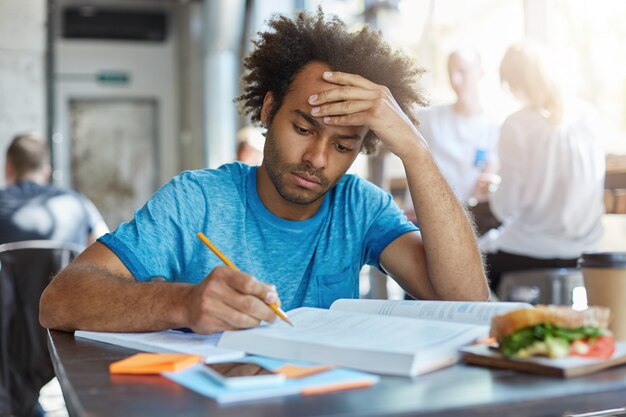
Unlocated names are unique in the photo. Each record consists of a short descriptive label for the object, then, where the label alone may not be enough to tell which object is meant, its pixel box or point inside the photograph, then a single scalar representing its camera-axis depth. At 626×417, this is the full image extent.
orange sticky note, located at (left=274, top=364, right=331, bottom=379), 0.82
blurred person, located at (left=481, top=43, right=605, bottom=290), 3.14
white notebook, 0.96
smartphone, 0.77
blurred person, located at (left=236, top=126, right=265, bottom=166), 4.84
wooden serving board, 0.83
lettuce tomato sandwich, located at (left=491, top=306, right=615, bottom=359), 0.87
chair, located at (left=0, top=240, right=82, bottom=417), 2.92
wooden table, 0.71
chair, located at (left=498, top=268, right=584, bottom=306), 3.00
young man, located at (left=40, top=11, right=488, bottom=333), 1.50
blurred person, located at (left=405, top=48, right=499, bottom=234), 3.78
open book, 0.87
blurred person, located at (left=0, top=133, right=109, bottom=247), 3.49
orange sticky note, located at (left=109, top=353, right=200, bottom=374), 0.87
